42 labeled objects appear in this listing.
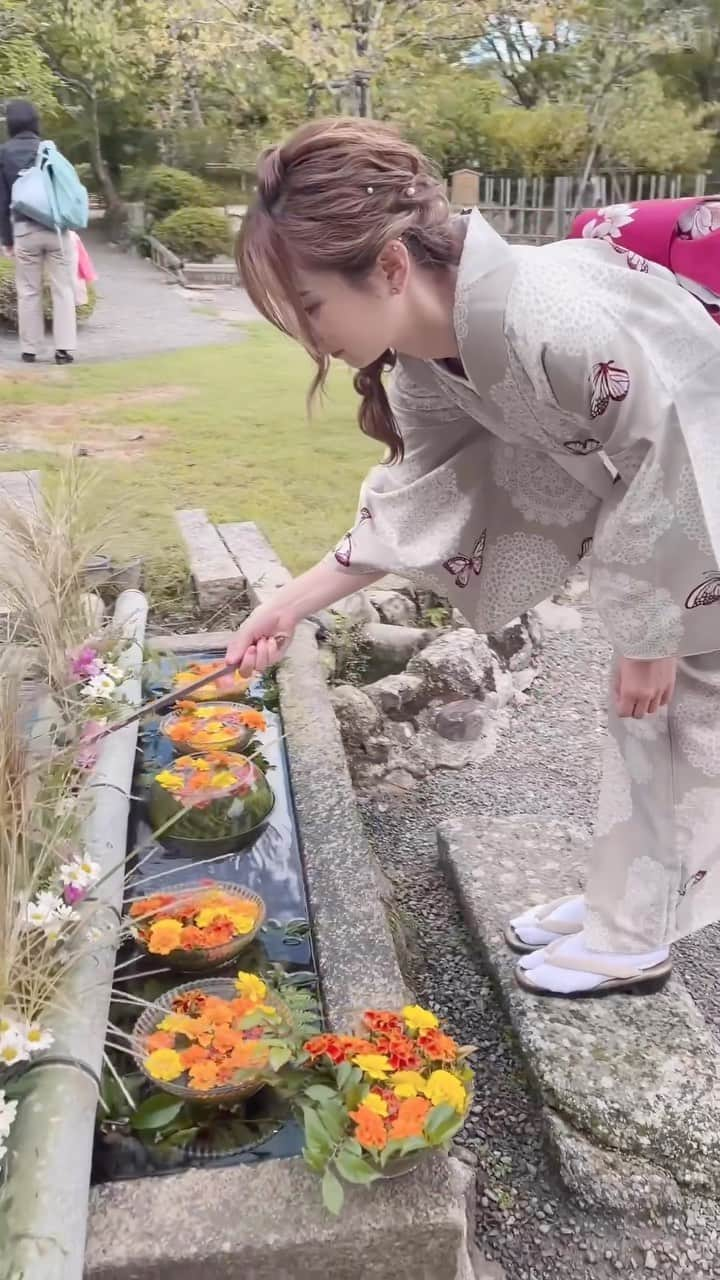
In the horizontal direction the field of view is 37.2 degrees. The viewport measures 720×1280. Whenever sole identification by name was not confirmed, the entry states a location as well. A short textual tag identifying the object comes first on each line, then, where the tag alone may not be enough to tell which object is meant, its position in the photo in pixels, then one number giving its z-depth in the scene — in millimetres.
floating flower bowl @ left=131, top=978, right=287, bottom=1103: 1365
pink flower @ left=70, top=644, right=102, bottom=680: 2184
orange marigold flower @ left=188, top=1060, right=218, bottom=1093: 1354
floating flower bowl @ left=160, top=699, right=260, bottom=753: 2180
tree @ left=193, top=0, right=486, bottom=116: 8375
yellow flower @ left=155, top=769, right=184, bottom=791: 1969
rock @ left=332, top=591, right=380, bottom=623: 3258
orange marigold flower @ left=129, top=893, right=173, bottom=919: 1665
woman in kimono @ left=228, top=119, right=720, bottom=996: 1237
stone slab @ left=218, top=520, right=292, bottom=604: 3170
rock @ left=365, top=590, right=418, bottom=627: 3393
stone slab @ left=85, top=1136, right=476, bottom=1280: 1159
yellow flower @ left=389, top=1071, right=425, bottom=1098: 1271
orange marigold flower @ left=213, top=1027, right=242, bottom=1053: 1393
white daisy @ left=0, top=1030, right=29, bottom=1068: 1231
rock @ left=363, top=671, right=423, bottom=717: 2967
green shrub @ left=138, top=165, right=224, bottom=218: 13930
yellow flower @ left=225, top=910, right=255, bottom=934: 1652
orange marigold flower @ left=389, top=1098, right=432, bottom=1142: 1206
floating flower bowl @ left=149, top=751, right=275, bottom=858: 1967
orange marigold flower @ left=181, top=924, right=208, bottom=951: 1605
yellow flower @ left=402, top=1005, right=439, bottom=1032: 1365
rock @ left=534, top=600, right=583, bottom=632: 3678
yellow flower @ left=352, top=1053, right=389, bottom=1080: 1268
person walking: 6176
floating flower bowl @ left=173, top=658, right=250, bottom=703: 2400
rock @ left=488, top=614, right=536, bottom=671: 3295
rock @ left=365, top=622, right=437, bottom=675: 3188
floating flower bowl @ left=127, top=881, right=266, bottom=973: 1617
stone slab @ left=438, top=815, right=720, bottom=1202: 1549
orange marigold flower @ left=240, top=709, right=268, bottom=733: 2289
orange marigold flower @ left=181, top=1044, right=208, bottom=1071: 1379
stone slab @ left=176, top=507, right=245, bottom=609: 3248
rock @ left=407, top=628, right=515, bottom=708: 3027
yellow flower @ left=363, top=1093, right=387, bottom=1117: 1229
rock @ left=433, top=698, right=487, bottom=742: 2959
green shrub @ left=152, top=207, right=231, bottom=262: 12445
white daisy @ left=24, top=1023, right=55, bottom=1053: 1250
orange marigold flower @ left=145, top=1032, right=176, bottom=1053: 1424
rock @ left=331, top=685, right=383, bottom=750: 2818
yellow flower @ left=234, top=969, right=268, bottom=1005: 1431
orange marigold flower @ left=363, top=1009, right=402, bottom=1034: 1370
